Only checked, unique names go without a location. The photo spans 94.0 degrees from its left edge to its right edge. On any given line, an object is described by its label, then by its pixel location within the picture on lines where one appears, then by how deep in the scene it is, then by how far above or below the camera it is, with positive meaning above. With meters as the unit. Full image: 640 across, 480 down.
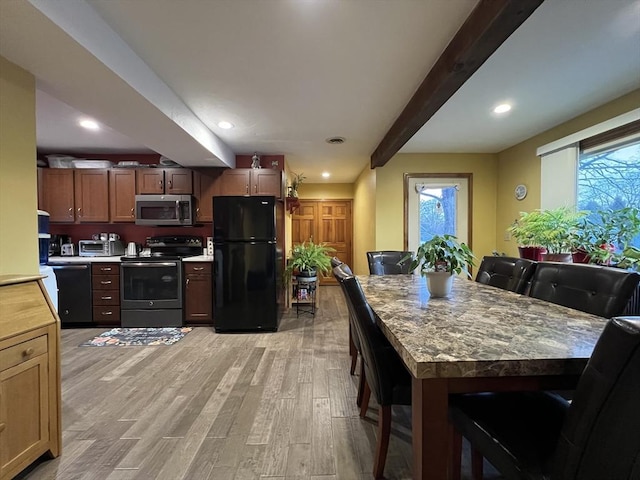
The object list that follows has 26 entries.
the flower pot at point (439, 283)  1.86 -0.30
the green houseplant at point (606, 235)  2.30 -0.01
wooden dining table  0.88 -0.38
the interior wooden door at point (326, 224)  6.91 +0.26
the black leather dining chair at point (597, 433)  0.65 -0.47
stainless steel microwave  3.92 +0.35
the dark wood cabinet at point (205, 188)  4.07 +0.65
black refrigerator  3.56 -0.33
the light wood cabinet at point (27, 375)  1.32 -0.67
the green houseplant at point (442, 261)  1.83 -0.16
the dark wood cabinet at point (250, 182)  4.05 +0.72
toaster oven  4.01 -0.17
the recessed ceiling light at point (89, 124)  3.05 +1.17
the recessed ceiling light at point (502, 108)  2.78 +1.21
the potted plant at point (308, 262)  4.22 -0.38
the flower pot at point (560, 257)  2.58 -0.20
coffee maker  4.04 -0.12
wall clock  3.79 +0.56
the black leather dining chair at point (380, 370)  1.35 -0.63
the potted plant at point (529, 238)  2.76 -0.03
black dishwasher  3.68 -0.70
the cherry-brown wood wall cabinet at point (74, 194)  3.90 +0.55
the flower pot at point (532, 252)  2.90 -0.18
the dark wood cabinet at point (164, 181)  4.00 +0.74
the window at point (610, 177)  2.60 +0.55
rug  3.23 -1.16
